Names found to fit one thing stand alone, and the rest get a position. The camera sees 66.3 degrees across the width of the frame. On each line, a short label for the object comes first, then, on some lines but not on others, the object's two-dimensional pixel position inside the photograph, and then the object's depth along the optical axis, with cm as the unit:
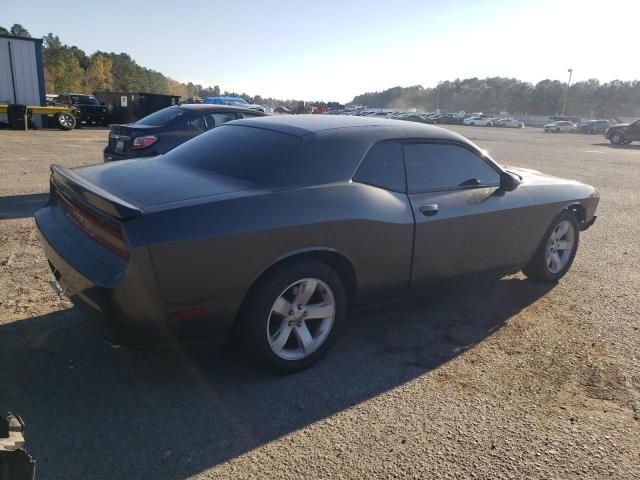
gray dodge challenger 255
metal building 2116
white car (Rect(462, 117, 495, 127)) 6421
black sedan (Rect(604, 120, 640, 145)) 2898
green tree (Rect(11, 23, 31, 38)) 11206
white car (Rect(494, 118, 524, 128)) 6581
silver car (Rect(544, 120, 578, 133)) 5247
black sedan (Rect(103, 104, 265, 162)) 734
